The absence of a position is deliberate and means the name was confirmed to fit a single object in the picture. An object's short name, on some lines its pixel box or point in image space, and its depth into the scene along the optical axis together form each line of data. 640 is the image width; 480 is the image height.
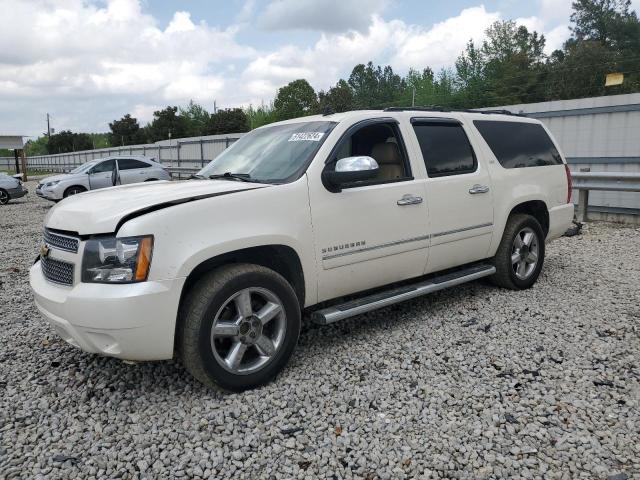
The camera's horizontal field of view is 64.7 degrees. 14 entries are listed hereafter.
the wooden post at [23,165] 32.64
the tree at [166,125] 74.38
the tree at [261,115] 77.51
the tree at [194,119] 80.48
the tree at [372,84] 83.00
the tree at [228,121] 65.38
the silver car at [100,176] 16.30
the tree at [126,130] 80.75
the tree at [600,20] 57.91
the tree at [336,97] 64.81
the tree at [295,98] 75.81
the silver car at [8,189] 18.06
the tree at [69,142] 86.62
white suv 2.93
